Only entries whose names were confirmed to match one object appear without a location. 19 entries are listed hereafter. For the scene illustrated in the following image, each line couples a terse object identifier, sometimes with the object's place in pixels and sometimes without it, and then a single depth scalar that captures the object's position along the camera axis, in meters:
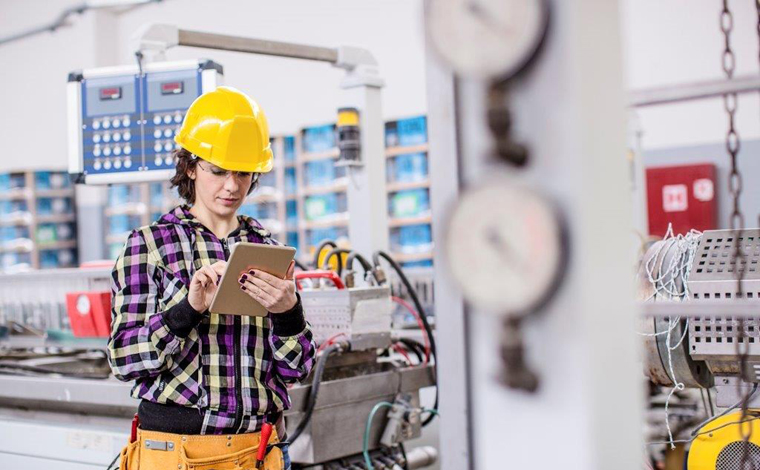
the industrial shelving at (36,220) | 9.88
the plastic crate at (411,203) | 8.23
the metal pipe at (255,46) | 3.19
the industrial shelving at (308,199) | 8.27
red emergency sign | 7.12
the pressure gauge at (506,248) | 0.68
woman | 1.72
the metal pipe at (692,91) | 1.05
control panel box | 3.02
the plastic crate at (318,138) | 8.64
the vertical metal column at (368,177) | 3.55
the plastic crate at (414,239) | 8.25
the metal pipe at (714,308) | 0.91
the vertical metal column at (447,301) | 0.79
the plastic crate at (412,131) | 8.18
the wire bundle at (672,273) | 2.21
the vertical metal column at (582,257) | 0.69
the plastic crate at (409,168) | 8.21
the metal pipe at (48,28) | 10.58
